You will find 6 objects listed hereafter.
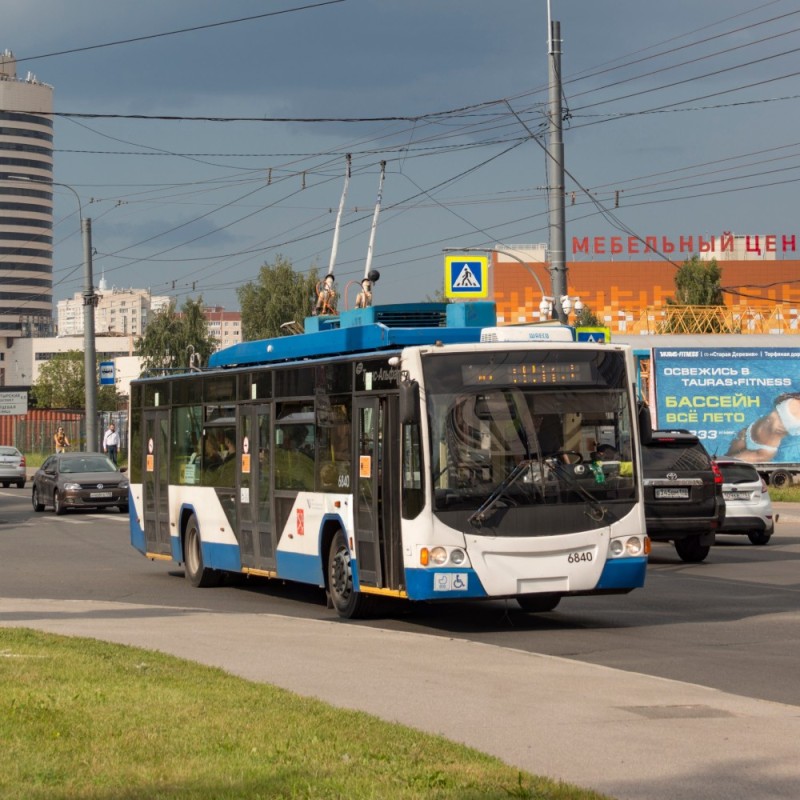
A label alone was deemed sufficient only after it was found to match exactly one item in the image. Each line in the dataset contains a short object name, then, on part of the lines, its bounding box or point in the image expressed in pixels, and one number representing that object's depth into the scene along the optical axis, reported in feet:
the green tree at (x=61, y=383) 453.58
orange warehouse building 511.40
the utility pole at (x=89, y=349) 157.48
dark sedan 121.08
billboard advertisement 137.08
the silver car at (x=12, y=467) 181.06
